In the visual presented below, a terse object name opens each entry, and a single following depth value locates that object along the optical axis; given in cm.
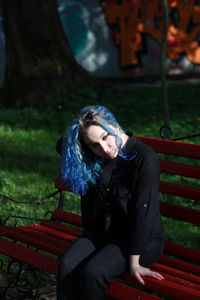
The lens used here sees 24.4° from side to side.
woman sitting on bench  222
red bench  212
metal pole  466
